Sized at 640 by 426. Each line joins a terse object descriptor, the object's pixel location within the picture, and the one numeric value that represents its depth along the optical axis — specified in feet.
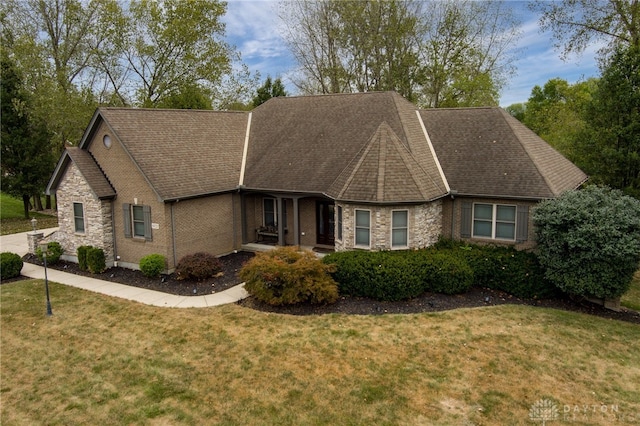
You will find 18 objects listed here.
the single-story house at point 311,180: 55.06
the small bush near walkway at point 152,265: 55.06
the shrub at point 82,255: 60.03
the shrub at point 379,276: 47.44
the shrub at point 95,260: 58.95
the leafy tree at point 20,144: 90.02
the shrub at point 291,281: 45.75
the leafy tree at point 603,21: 71.72
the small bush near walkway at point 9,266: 57.31
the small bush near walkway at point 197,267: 53.83
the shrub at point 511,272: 49.01
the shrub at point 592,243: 43.45
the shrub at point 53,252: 63.21
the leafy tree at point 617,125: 59.52
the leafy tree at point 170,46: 114.21
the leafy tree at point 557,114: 84.64
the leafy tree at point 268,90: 125.29
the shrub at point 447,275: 48.96
